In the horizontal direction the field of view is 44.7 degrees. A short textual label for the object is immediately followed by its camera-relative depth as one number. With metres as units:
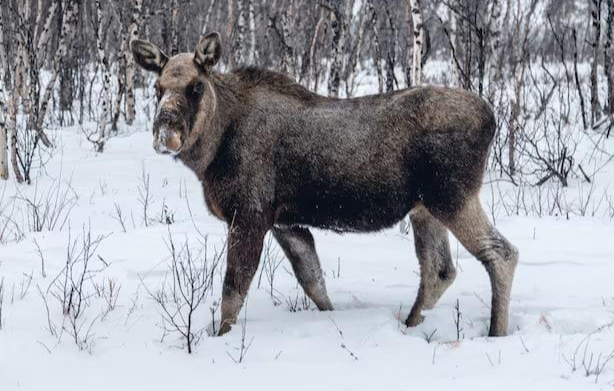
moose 4.42
